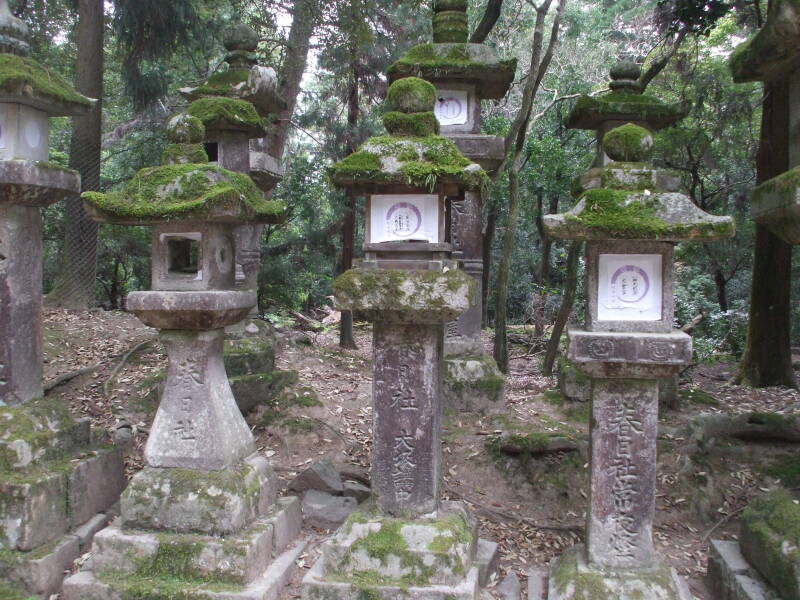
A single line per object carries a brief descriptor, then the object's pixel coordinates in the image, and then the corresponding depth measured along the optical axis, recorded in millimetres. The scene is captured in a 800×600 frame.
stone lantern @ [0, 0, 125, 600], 4520
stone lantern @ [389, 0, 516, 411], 7324
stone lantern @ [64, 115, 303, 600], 4316
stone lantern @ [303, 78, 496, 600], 4172
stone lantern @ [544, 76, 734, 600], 3967
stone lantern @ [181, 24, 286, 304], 6730
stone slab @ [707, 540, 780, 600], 4082
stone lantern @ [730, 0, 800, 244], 4012
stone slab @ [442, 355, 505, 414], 7422
